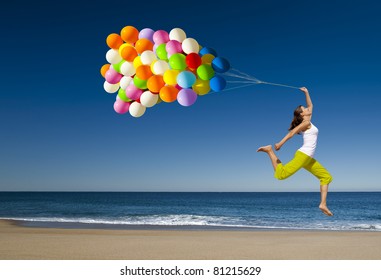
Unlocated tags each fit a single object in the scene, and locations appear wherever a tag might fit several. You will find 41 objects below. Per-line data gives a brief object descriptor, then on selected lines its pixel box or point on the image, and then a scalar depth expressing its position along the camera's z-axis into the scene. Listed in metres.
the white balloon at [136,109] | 5.75
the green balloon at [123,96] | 5.89
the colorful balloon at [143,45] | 5.62
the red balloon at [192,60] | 5.32
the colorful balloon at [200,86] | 5.40
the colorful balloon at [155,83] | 5.29
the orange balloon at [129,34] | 5.79
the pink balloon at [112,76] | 5.98
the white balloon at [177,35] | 5.65
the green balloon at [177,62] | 5.28
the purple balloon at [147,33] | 5.83
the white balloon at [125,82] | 5.77
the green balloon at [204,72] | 5.27
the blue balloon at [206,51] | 5.51
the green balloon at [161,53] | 5.52
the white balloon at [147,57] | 5.46
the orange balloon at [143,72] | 5.36
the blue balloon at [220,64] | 5.26
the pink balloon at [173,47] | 5.46
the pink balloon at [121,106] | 5.93
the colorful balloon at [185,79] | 5.16
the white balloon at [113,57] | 5.93
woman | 4.48
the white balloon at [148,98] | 5.46
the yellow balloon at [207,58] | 5.45
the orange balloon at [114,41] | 5.88
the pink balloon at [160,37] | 5.68
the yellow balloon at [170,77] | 5.25
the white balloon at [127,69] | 5.65
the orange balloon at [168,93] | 5.30
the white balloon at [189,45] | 5.39
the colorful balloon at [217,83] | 5.29
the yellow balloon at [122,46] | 5.71
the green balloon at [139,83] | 5.46
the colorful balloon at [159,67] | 5.30
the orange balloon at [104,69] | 6.23
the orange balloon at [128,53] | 5.63
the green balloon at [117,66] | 5.94
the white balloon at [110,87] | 6.20
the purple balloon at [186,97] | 5.31
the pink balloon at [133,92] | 5.60
